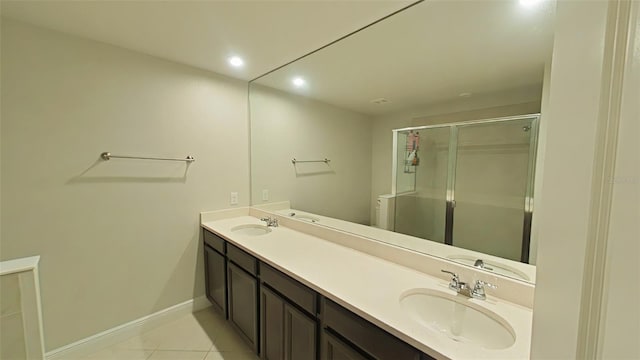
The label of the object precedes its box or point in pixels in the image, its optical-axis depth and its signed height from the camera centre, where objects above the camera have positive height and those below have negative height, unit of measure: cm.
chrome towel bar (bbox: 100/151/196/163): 183 +5
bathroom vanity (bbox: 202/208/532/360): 91 -64
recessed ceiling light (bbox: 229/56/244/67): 207 +91
